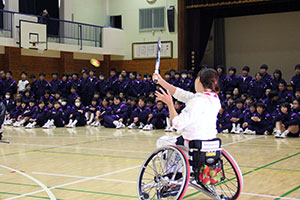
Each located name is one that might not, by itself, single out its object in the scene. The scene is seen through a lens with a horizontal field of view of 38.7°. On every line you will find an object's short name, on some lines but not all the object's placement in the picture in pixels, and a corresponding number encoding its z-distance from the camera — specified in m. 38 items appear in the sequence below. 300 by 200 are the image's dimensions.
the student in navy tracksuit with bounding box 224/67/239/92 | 15.55
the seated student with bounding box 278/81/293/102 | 13.92
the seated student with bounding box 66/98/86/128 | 16.36
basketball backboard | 19.56
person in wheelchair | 4.51
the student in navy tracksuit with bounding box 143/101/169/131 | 14.82
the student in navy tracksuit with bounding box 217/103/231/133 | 13.73
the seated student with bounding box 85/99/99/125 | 17.03
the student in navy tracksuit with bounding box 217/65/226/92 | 15.72
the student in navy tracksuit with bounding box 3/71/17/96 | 18.27
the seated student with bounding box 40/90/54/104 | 17.54
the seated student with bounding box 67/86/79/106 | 17.73
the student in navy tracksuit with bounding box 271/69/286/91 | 14.45
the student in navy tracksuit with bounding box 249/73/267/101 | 14.78
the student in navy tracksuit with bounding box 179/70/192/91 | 16.24
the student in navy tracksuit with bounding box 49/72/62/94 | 18.58
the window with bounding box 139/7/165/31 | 23.59
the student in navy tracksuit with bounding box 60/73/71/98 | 18.52
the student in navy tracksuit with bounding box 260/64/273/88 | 14.80
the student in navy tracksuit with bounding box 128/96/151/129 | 15.33
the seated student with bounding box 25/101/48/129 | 16.31
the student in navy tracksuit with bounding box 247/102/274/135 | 12.91
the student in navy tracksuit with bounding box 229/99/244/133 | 13.50
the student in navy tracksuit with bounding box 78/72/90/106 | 18.64
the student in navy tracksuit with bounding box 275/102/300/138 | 12.09
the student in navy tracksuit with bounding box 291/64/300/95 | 14.48
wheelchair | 4.49
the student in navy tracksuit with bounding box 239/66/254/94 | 15.29
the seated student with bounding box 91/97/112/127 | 16.39
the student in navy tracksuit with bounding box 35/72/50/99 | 18.48
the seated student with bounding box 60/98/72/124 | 16.70
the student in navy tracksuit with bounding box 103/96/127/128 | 15.77
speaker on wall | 22.77
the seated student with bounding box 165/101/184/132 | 14.19
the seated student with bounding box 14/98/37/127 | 16.50
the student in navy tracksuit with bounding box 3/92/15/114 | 17.66
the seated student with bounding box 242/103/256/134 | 13.21
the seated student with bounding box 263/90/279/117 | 13.70
